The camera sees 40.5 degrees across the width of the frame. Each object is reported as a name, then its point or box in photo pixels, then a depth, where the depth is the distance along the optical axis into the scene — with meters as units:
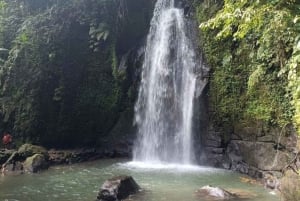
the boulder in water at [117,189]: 8.16
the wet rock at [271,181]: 8.95
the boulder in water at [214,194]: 7.90
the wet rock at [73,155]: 12.96
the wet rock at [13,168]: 11.52
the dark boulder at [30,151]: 12.54
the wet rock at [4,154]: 12.44
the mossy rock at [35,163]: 11.61
